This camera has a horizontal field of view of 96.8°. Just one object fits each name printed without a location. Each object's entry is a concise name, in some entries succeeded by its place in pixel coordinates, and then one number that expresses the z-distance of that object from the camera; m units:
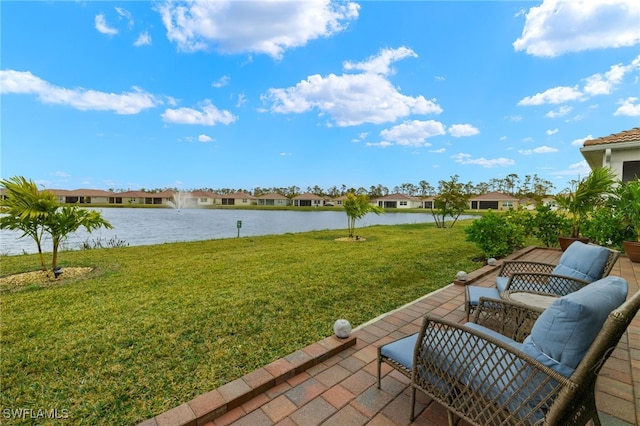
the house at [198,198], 59.84
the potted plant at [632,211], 5.28
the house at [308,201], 63.19
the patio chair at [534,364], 1.10
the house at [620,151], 6.58
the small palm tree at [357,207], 9.84
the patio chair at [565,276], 2.67
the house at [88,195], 53.84
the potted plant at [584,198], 6.18
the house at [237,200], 64.38
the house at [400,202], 58.66
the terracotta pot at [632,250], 5.34
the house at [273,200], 63.92
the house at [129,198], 60.34
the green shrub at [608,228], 5.96
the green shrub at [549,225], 6.93
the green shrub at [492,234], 5.73
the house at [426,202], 56.70
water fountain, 54.55
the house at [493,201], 47.19
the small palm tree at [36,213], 4.32
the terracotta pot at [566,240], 6.29
